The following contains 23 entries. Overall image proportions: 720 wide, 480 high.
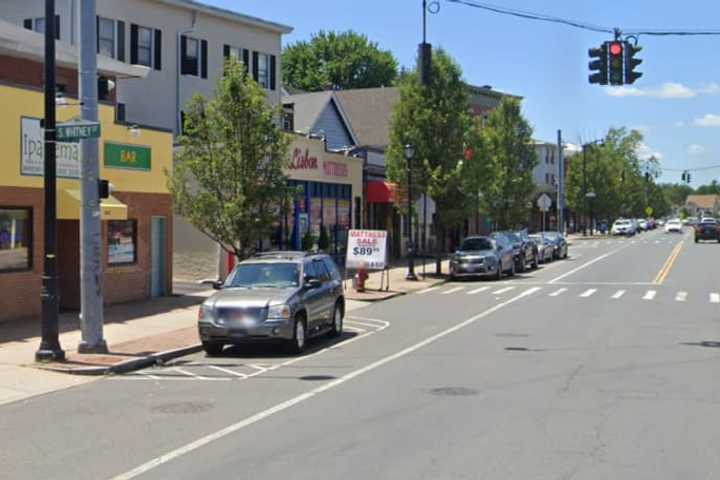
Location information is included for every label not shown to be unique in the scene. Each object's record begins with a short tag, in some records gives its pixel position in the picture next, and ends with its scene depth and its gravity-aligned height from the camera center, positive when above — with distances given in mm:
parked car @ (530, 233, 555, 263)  44125 -447
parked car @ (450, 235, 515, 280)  32656 -760
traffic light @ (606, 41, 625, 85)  20453 +4100
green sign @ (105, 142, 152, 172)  21219 +2018
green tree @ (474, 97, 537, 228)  48844 +4226
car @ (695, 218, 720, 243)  69938 +592
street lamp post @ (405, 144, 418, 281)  30750 +1301
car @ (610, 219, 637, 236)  90688 +1078
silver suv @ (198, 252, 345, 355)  14305 -1100
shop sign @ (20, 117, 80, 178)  18266 +1800
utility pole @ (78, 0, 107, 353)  14195 +319
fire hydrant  26812 -1231
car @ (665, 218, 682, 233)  102312 +1338
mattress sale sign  26750 -352
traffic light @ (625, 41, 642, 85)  20594 +4111
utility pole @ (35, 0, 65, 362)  13414 +217
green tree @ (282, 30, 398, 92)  72562 +14366
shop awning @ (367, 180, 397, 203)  38625 +1986
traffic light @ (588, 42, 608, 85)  20597 +4015
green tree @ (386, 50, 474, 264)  33500 +3837
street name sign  13484 +1647
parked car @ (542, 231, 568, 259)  47125 -295
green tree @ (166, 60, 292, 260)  18719 +1631
